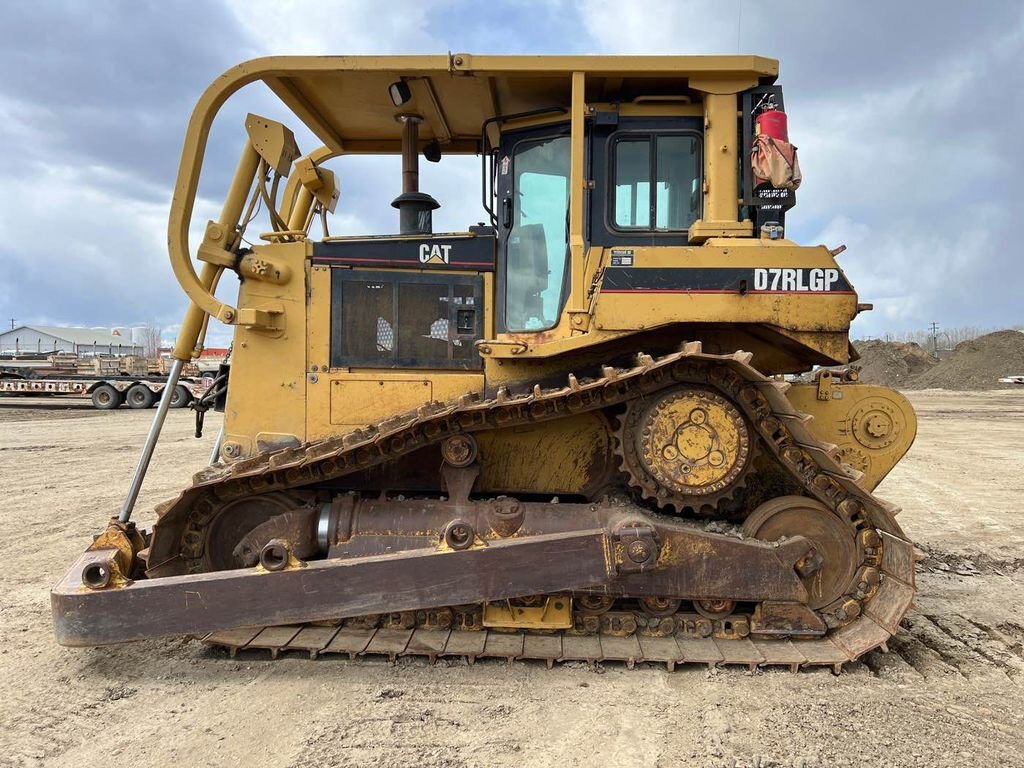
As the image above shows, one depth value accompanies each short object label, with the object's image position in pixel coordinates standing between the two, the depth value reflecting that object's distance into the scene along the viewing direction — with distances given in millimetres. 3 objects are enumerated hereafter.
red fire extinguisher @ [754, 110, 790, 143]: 3619
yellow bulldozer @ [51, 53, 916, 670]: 3270
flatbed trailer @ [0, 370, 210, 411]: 22438
